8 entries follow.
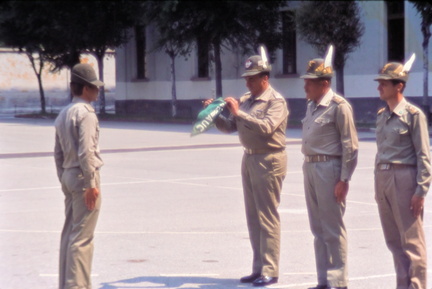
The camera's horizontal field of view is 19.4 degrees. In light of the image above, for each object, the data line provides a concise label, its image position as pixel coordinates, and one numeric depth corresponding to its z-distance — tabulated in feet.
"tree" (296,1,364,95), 113.14
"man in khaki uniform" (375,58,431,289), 28.00
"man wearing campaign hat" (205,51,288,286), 32.82
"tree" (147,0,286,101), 133.31
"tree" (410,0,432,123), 132.70
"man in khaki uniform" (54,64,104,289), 28.62
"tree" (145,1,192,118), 108.09
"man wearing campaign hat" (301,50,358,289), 30.55
